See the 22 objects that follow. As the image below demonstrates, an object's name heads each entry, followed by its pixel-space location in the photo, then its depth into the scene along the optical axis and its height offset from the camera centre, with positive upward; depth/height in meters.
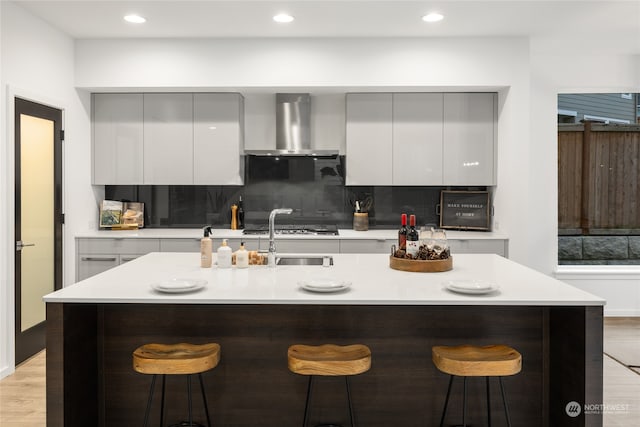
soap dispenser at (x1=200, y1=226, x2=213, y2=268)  2.83 -0.28
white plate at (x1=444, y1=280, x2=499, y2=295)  2.17 -0.37
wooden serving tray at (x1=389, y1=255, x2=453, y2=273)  2.76 -0.35
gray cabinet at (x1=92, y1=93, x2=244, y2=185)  4.82 +0.63
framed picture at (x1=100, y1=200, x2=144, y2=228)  4.95 -0.11
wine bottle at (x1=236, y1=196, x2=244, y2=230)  5.21 -0.12
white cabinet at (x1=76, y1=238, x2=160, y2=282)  4.57 -0.44
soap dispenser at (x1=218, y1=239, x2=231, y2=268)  2.86 -0.31
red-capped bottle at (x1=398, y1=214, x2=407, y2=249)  2.90 -0.20
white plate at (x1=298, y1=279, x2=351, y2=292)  2.21 -0.37
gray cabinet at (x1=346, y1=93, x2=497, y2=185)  4.78 +0.65
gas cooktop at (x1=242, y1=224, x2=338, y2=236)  4.77 -0.26
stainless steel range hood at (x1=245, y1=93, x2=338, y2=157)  4.93 +0.82
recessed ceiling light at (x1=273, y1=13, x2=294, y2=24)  3.98 +1.52
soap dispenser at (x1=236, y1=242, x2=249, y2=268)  2.85 -0.32
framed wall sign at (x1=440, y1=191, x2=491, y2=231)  4.97 -0.06
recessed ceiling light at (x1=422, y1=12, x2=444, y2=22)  3.94 +1.51
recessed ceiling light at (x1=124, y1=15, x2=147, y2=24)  4.01 +1.52
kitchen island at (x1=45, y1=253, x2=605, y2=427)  2.47 -0.74
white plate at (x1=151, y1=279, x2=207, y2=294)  2.22 -0.37
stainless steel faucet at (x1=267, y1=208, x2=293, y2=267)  2.89 -0.29
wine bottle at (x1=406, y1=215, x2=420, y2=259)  2.82 -0.24
